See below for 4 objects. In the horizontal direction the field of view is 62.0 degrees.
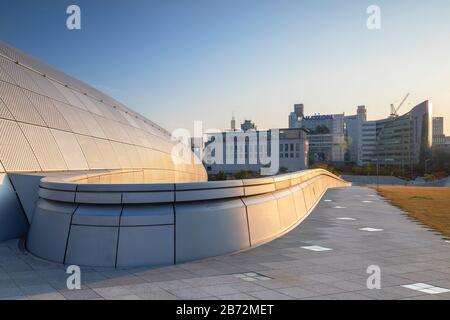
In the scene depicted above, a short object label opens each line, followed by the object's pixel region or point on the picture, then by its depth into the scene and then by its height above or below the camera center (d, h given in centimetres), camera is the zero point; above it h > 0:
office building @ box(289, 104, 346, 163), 19288 -40
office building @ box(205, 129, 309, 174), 13850 +339
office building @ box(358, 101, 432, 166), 16975 +849
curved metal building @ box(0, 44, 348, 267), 848 -118
